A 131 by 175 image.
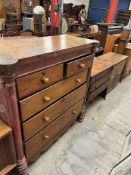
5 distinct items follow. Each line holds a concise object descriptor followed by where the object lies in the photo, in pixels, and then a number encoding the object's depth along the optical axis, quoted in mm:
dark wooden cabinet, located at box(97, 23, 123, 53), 3157
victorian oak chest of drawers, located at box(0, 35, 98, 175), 947
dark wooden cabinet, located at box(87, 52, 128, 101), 2038
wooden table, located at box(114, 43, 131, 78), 3069
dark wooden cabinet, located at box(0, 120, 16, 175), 1035
